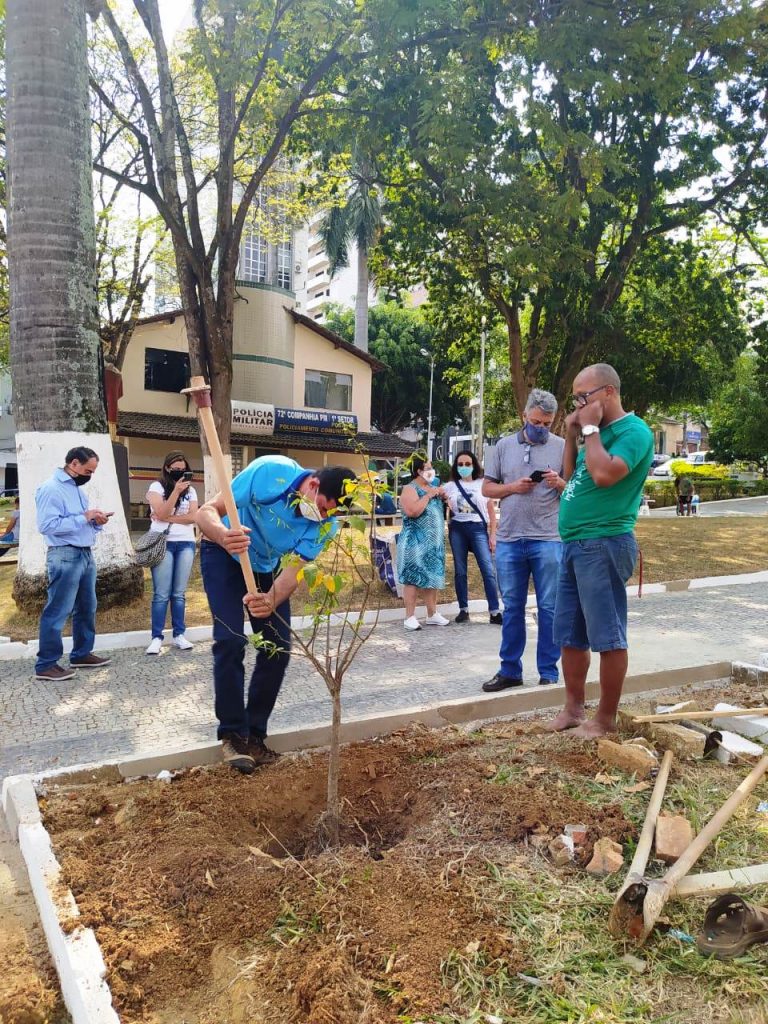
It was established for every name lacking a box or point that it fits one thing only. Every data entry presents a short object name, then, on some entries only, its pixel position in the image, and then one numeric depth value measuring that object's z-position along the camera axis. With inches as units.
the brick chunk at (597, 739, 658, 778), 130.3
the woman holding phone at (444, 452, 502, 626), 312.7
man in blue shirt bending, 141.3
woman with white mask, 315.6
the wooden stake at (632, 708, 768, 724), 147.3
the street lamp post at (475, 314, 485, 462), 1288.1
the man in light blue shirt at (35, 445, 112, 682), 230.4
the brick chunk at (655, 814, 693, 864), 100.1
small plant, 115.3
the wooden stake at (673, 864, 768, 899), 91.4
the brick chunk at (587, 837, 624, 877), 100.7
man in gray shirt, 209.8
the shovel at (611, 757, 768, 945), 86.6
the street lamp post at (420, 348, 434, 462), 1448.0
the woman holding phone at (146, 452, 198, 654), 267.0
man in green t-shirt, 153.0
